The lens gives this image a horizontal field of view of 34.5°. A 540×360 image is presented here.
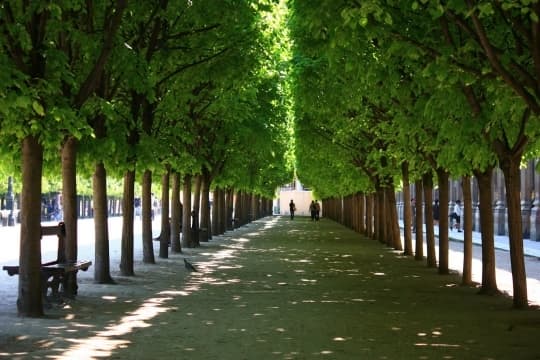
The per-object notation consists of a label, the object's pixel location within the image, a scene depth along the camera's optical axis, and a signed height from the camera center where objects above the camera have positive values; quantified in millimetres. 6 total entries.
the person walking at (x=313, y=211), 80875 +352
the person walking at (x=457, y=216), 50806 -251
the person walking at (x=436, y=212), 55906 +13
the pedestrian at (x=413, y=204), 72462 +680
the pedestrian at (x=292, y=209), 87906 +645
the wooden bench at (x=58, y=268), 12875 -735
